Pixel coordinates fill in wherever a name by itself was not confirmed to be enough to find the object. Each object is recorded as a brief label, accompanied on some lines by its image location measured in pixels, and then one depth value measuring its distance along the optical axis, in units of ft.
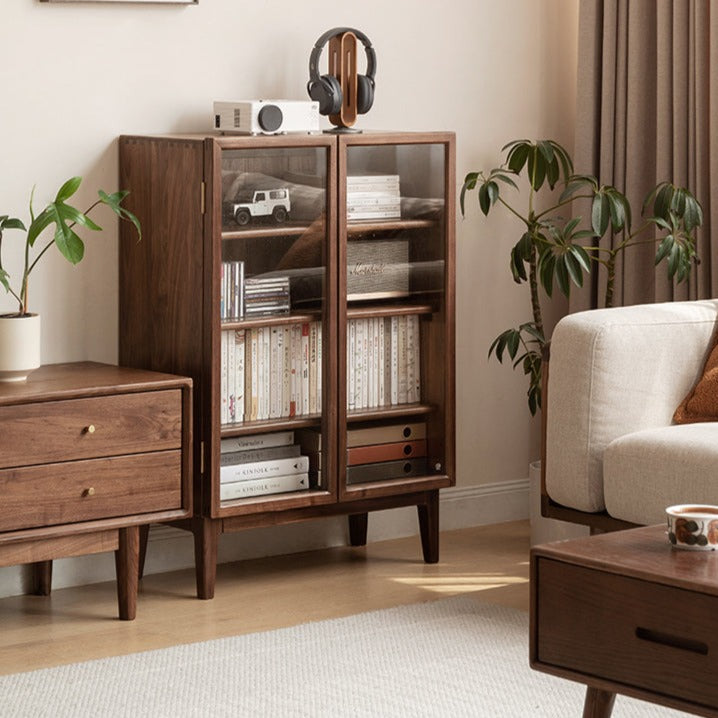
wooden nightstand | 15.69
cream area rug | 13.86
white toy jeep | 17.48
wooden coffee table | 10.08
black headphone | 18.59
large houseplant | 19.27
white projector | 17.56
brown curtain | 20.35
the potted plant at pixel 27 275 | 16.15
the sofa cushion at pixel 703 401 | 16.61
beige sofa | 15.45
